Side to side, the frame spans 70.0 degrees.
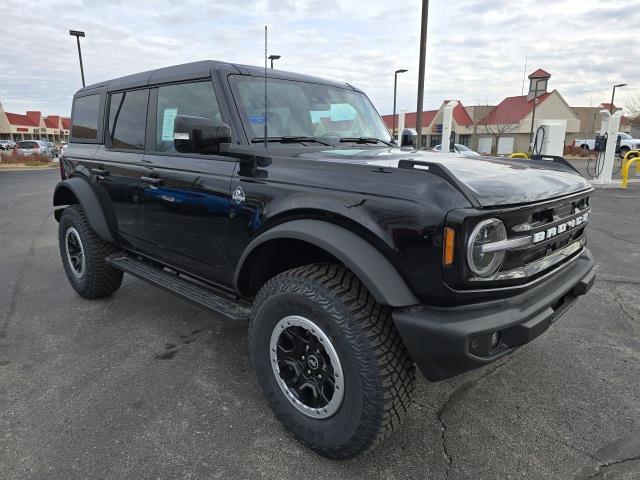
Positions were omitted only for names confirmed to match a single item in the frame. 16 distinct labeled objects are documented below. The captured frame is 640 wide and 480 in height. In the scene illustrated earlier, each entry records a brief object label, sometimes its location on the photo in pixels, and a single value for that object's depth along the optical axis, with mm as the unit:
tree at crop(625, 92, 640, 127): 51594
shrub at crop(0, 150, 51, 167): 29250
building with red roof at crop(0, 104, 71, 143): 68312
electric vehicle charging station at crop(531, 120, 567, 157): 15666
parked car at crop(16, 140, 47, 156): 33312
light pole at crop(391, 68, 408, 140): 26905
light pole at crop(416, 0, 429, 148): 10844
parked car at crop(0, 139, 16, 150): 41681
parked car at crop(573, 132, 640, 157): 35812
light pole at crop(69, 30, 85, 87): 24047
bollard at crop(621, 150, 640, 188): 14562
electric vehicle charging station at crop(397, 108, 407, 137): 20117
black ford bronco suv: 1881
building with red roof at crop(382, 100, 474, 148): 49656
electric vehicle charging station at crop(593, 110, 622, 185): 15094
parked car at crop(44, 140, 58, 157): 37959
